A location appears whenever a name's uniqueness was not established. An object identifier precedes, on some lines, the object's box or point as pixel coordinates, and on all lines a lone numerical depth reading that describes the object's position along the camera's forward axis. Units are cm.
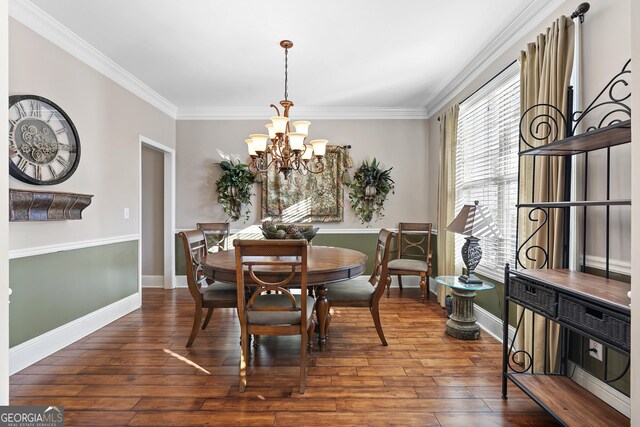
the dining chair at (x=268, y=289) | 191
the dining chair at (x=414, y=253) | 405
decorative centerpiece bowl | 273
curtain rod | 191
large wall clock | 227
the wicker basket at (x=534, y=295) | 160
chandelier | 276
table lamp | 273
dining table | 217
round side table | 288
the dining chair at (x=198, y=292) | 254
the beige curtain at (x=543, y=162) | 201
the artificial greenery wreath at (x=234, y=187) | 464
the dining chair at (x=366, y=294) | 261
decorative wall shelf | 222
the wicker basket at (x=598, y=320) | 124
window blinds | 279
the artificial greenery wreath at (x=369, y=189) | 466
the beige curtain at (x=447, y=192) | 378
